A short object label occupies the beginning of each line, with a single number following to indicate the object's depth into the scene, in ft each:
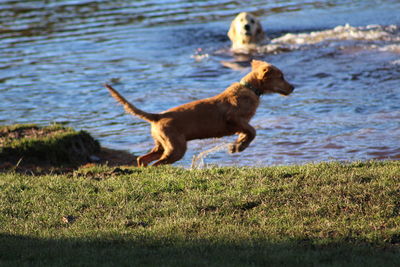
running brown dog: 56.13
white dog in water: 131.03
